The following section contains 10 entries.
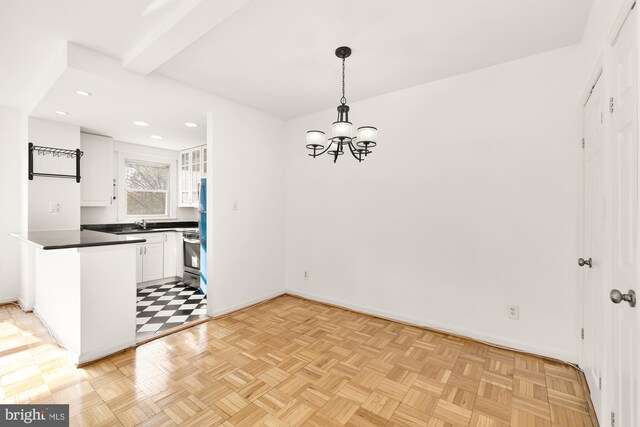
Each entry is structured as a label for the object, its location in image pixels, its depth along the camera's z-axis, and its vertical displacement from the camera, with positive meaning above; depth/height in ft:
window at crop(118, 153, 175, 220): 15.93 +1.33
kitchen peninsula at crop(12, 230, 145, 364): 7.53 -2.28
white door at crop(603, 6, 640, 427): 3.62 -0.17
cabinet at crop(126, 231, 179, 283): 14.75 -2.47
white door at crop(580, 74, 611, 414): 5.43 -0.65
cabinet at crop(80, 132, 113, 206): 14.05 +1.89
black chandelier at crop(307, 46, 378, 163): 7.00 +1.87
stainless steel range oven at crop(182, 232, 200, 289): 14.35 -2.46
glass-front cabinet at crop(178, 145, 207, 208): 15.87 +2.06
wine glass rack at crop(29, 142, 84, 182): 11.09 +2.20
